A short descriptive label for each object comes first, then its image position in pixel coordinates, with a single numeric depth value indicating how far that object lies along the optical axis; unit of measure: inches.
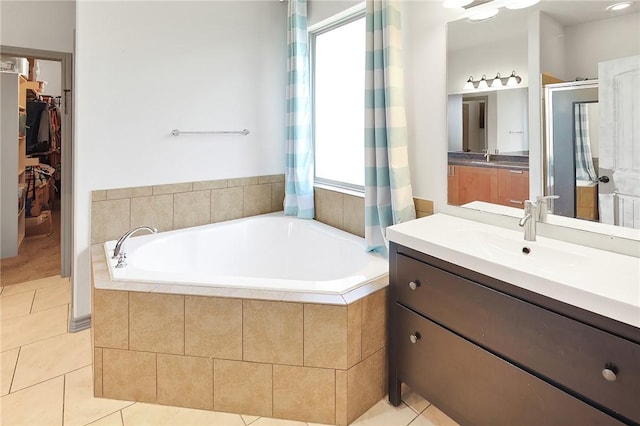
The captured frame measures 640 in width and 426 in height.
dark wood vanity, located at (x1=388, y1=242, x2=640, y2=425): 41.6
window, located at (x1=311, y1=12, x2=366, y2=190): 107.4
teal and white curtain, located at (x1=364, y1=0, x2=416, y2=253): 81.0
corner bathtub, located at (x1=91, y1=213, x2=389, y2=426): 64.6
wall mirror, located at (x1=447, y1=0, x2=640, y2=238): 56.4
